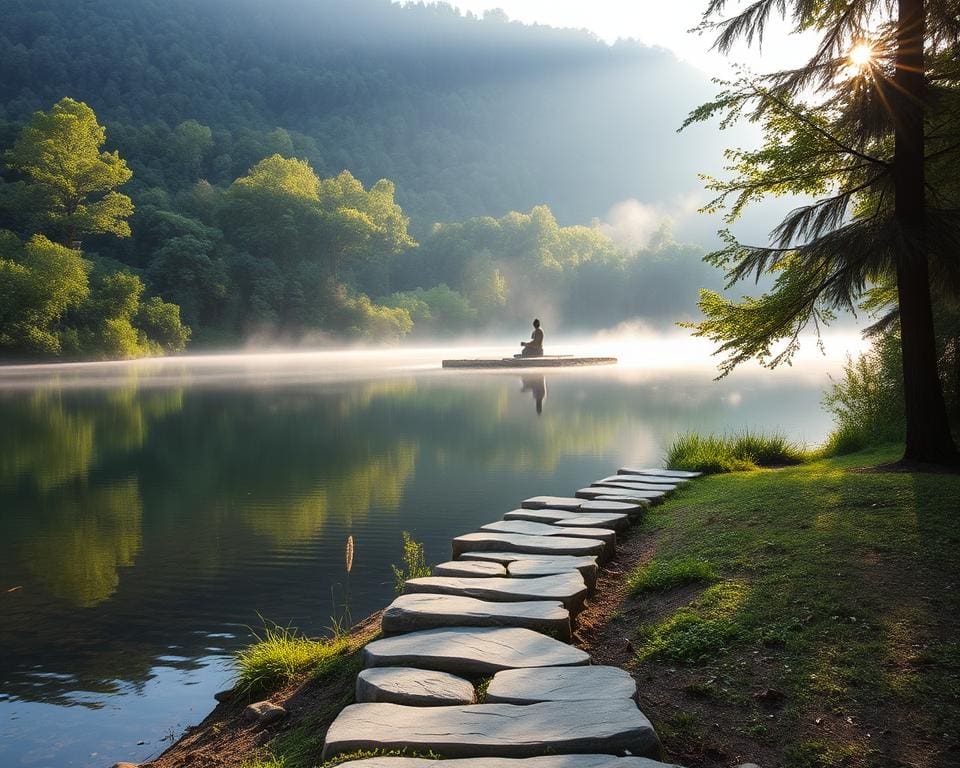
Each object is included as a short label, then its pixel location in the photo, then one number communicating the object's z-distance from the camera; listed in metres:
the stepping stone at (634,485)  7.54
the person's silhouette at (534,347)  33.06
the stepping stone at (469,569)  4.68
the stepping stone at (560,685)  3.10
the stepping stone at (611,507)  6.46
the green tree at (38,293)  37.59
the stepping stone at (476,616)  3.87
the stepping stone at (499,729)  2.75
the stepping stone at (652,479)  7.92
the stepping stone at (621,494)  7.02
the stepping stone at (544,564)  4.69
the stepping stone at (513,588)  4.22
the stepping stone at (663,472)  8.30
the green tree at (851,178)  7.64
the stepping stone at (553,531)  5.56
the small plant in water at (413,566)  5.41
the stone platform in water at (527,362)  32.16
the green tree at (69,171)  42.81
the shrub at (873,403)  10.13
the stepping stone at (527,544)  5.16
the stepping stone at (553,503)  6.57
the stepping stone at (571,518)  5.94
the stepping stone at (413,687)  3.16
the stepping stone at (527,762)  2.62
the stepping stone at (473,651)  3.44
